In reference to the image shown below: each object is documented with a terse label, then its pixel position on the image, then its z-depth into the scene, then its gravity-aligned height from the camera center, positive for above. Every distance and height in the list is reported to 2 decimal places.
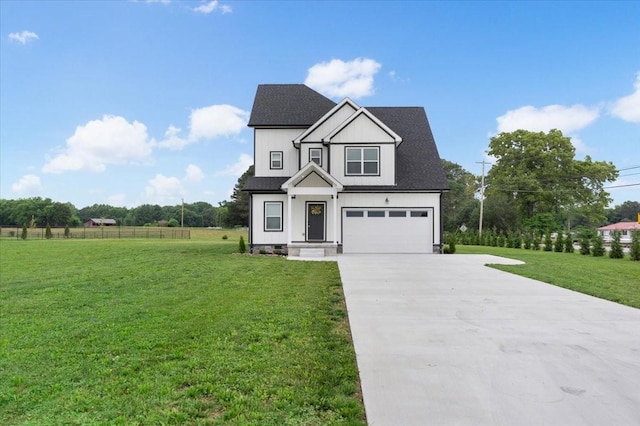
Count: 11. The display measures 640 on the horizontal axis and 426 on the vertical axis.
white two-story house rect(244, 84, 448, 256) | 17.36 +1.09
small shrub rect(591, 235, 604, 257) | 20.14 -1.10
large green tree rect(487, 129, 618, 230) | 38.44 +5.13
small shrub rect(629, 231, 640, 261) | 17.79 -1.00
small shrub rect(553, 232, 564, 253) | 23.06 -1.04
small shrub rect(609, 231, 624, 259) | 19.06 -1.08
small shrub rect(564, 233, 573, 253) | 22.48 -1.03
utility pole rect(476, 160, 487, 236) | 34.30 +4.13
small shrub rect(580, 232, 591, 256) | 21.03 -0.98
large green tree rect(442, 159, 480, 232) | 47.25 +3.97
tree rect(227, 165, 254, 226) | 48.75 +2.53
